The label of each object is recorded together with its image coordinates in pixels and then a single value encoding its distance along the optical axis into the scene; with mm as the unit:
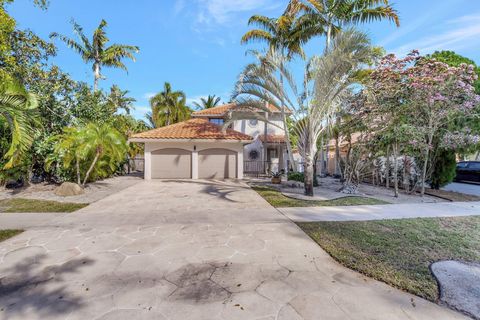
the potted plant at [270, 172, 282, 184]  14268
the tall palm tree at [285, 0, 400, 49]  9609
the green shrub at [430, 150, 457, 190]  11522
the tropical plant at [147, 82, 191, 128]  27172
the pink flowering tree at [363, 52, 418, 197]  9570
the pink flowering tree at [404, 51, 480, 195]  8888
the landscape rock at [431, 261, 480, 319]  2752
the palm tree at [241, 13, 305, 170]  11625
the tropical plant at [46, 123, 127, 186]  9688
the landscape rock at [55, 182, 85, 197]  9547
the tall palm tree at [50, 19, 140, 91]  19669
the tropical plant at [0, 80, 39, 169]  6191
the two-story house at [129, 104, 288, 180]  15727
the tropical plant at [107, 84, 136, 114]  20177
